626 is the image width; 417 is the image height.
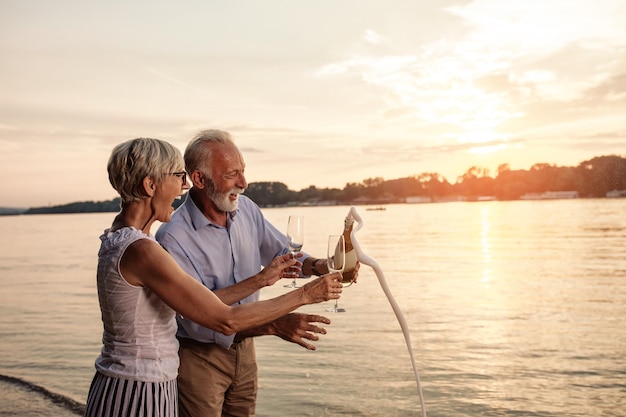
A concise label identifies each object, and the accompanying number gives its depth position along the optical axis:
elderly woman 2.73
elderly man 3.79
